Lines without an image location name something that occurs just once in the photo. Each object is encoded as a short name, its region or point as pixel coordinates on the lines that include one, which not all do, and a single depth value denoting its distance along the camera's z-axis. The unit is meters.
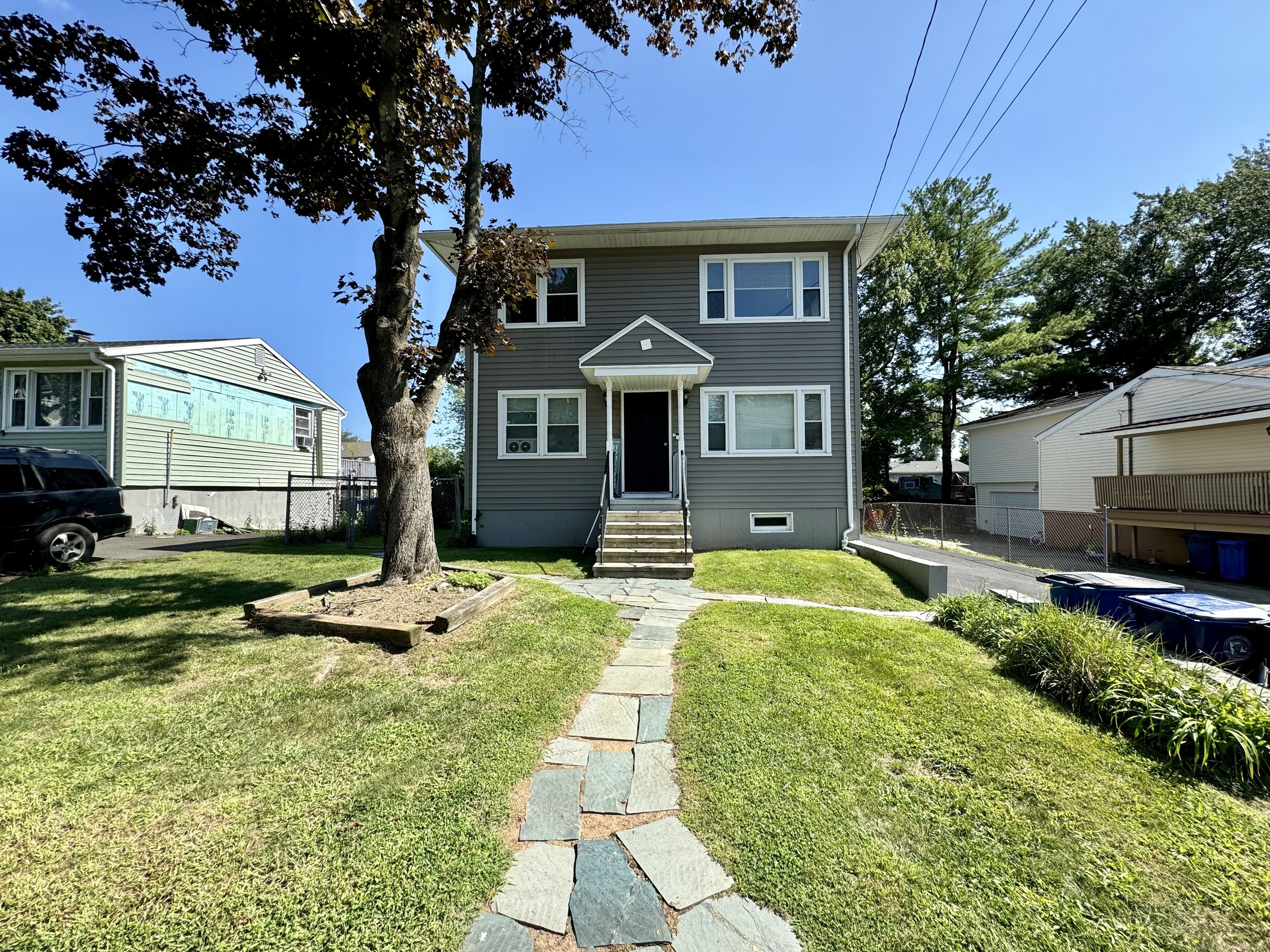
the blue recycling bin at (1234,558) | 10.14
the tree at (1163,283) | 22.16
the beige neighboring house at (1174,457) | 10.48
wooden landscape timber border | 4.04
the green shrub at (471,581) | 5.46
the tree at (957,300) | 21.86
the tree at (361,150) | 5.00
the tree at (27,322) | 24.64
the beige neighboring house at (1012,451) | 17.72
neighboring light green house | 12.12
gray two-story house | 10.21
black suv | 7.37
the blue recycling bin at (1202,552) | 10.86
